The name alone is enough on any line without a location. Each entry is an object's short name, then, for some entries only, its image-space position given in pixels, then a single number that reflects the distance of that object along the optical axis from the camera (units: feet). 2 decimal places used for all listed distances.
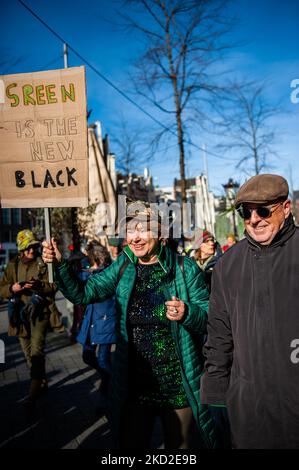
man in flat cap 5.85
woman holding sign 8.52
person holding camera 16.01
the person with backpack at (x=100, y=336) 16.09
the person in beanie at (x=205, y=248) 19.60
